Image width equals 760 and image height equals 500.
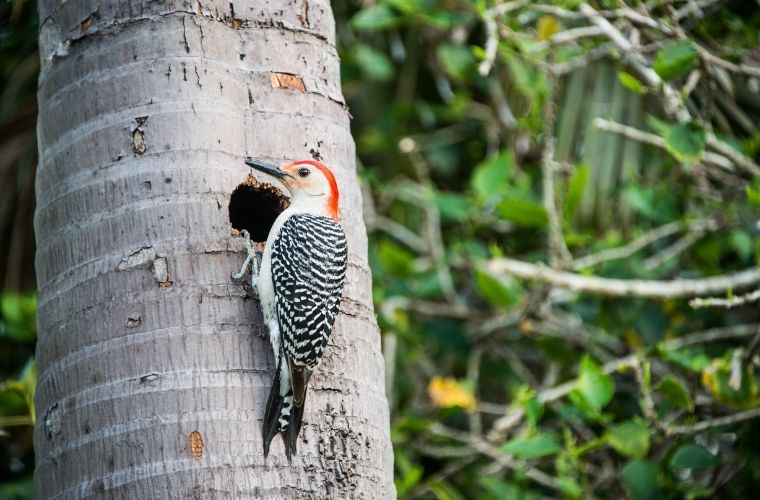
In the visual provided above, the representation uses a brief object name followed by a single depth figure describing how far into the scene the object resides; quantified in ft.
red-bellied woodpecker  19.08
